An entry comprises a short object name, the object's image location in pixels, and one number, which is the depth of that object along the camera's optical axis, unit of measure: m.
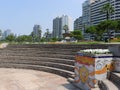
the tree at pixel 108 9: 26.19
